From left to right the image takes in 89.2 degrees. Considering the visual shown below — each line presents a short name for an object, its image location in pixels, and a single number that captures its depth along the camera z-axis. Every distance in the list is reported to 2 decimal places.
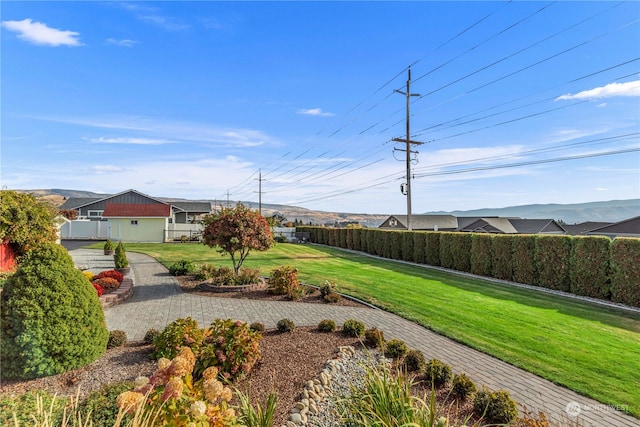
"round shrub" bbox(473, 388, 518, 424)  3.78
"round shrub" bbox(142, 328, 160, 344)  5.96
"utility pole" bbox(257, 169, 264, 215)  51.67
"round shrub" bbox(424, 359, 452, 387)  4.70
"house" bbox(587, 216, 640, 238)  23.88
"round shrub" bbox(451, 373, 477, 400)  4.35
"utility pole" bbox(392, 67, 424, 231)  21.75
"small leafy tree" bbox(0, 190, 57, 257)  10.30
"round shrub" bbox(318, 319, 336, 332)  7.07
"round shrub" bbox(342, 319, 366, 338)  6.70
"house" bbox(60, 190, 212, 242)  31.64
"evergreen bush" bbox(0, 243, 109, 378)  4.44
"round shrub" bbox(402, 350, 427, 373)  5.16
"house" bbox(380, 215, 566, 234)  41.03
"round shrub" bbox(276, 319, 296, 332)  6.93
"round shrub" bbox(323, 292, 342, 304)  9.99
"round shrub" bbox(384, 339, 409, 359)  5.70
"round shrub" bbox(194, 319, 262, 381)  4.80
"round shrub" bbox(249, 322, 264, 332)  6.85
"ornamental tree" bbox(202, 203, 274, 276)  11.03
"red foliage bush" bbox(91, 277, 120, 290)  10.25
